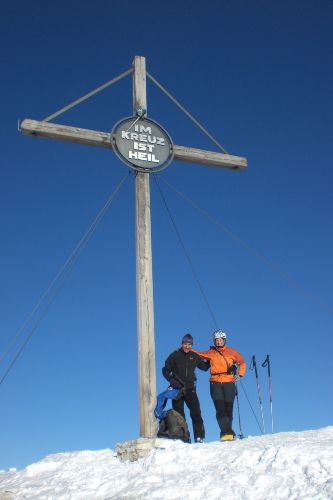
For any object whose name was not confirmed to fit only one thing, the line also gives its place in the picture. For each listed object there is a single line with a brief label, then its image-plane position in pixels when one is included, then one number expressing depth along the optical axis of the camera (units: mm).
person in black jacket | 9781
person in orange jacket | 9734
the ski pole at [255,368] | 12311
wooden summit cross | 9203
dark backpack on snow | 9039
